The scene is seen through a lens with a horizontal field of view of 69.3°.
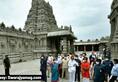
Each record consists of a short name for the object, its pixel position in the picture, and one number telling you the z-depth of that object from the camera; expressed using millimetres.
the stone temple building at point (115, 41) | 9330
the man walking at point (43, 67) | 5223
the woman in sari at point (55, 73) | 4553
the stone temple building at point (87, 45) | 28710
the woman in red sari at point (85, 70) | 4037
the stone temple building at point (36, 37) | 12561
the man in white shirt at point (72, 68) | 4553
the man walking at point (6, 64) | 6022
